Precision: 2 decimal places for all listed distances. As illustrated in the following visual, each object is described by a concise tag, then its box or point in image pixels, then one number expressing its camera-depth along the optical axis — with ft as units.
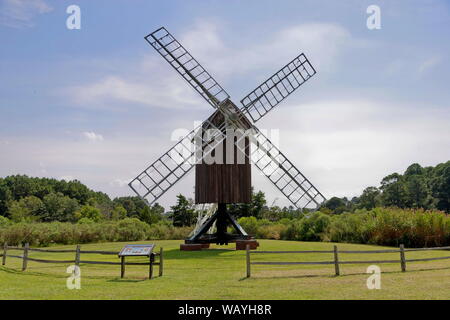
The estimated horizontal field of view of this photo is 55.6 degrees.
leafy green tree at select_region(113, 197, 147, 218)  313.98
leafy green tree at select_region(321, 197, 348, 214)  358.04
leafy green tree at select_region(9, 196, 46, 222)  218.34
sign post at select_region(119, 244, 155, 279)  43.42
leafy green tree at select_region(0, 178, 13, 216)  259.97
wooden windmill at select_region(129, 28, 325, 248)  73.56
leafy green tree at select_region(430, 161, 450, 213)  215.10
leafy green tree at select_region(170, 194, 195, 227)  160.66
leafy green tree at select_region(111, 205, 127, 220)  244.11
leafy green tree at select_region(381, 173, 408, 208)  229.86
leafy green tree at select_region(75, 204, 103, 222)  214.28
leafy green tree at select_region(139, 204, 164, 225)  179.42
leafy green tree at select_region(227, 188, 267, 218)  144.56
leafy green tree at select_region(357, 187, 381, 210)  244.79
